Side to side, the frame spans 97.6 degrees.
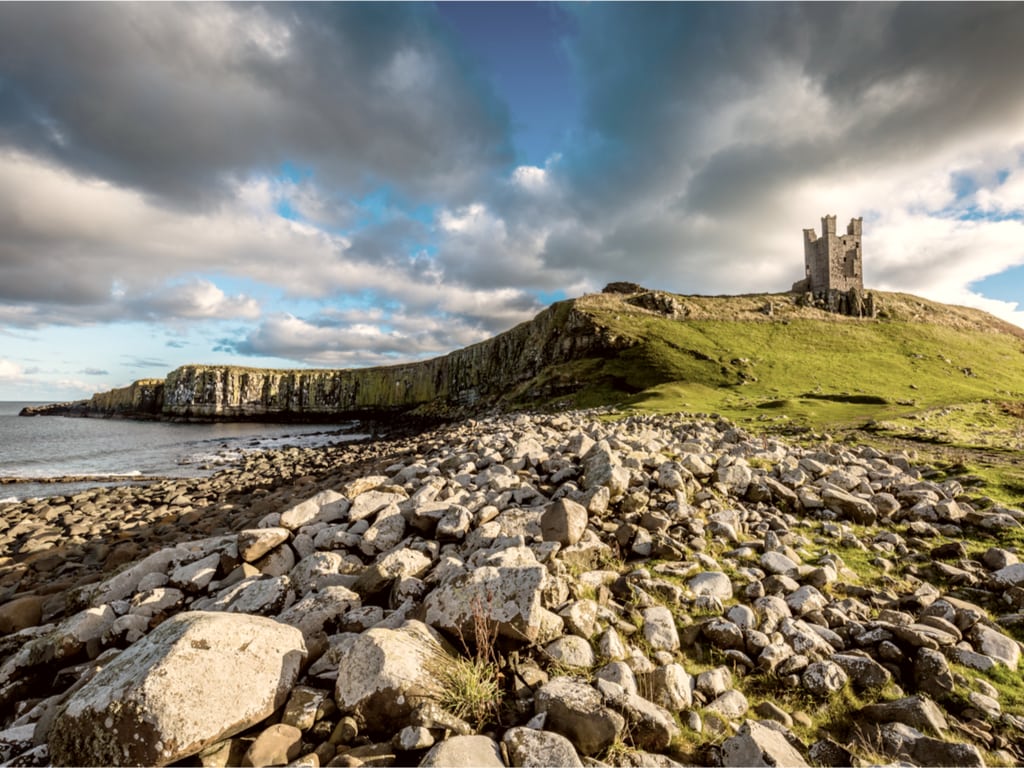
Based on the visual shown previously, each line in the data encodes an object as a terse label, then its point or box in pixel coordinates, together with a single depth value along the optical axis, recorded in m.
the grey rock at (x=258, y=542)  7.79
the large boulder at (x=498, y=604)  4.66
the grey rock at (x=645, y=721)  3.71
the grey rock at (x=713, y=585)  6.17
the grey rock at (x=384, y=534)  7.71
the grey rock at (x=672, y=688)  4.23
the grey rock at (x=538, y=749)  3.28
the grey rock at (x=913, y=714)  4.01
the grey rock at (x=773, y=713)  4.09
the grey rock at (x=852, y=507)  9.07
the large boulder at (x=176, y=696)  3.46
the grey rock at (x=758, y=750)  3.50
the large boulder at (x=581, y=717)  3.55
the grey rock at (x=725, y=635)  5.09
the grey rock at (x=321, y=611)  5.51
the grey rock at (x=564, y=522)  6.89
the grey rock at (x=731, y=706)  4.18
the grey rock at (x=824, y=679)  4.50
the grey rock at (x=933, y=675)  4.55
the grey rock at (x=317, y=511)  8.55
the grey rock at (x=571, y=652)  4.60
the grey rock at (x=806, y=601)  5.79
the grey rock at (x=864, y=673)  4.59
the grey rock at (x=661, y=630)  5.09
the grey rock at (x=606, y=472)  8.55
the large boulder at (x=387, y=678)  3.75
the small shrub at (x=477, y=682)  3.85
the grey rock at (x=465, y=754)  3.18
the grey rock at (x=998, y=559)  7.02
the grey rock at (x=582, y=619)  4.98
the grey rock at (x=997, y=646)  5.00
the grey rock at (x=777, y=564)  6.77
